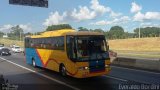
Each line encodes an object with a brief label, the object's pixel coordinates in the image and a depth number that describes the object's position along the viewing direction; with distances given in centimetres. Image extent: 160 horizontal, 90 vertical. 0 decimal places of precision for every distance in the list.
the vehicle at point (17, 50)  2737
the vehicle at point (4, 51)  2214
